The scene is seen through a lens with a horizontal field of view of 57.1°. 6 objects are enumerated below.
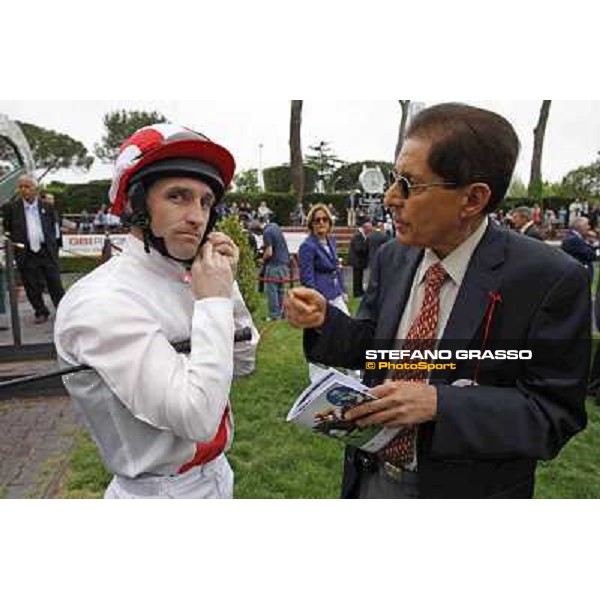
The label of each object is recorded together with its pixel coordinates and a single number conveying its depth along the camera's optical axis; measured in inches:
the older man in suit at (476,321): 39.5
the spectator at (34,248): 153.9
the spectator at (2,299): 169.3
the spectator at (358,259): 151.9
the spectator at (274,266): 165.3
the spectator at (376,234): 98.8
